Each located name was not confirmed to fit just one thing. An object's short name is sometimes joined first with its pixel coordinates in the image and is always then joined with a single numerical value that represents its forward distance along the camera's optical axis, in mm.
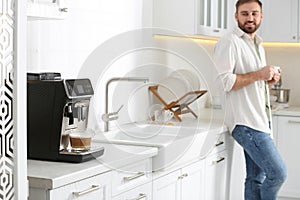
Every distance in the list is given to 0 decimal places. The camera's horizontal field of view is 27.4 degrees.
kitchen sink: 3045
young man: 3717
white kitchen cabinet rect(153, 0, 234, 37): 4184
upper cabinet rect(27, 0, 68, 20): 2379
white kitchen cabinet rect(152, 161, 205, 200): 3072
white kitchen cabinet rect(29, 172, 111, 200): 2217
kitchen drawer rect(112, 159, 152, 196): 2617
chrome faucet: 3330
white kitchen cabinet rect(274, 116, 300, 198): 4863
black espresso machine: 2516
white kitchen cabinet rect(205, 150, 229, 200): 3816
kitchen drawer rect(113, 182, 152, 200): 2692
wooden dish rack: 3877
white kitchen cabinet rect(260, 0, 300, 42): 5109
